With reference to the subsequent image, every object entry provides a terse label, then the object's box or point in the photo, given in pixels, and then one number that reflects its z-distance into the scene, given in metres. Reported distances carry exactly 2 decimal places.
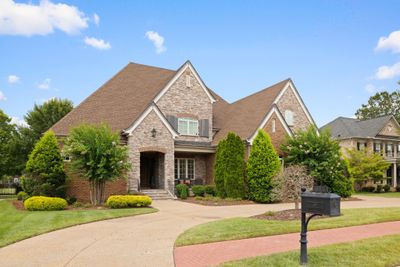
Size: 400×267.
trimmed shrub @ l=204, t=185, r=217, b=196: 22.17
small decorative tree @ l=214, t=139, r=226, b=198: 21.16
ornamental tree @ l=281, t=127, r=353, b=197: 22.23
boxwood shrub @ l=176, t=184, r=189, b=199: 21.47
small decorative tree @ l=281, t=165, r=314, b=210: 14.58
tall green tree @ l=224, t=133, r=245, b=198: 20.50
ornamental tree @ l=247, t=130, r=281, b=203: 20.34
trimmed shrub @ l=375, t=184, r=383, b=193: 35.53
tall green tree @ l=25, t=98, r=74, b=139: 33.06
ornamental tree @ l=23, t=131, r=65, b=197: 17.86
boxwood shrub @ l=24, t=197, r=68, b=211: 15.29
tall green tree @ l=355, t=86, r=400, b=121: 59.12
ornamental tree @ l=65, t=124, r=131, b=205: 16.80
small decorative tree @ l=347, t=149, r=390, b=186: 32.81
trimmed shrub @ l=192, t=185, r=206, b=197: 22.03
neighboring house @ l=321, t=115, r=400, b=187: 38.94
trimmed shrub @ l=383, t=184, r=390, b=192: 36.58
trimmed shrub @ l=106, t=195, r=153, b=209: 15.87
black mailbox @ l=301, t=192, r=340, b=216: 6.22
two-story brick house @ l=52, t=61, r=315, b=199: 21.72
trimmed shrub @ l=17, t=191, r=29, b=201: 19.08
